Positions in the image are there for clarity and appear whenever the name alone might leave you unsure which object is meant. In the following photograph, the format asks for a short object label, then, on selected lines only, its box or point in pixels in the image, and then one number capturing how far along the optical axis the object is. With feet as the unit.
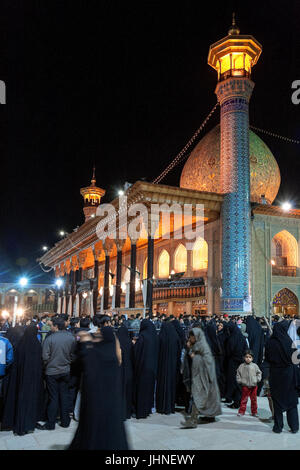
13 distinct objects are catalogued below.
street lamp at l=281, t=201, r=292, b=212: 62.47
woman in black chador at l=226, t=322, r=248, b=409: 24.90
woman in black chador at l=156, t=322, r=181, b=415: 22.56
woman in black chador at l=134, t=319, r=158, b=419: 21.59
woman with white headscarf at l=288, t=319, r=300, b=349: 32.33
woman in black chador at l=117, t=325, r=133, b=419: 21.48
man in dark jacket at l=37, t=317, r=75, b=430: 19.51
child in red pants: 21.36
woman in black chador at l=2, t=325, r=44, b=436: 18.62
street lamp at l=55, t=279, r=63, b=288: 126.20
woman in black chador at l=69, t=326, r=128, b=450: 11.31
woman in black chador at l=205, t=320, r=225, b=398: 26.45
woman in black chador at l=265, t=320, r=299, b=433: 18.51
